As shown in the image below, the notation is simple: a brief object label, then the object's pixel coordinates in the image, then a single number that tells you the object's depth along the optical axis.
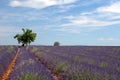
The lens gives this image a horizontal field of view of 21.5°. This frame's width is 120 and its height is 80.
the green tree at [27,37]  59.69
